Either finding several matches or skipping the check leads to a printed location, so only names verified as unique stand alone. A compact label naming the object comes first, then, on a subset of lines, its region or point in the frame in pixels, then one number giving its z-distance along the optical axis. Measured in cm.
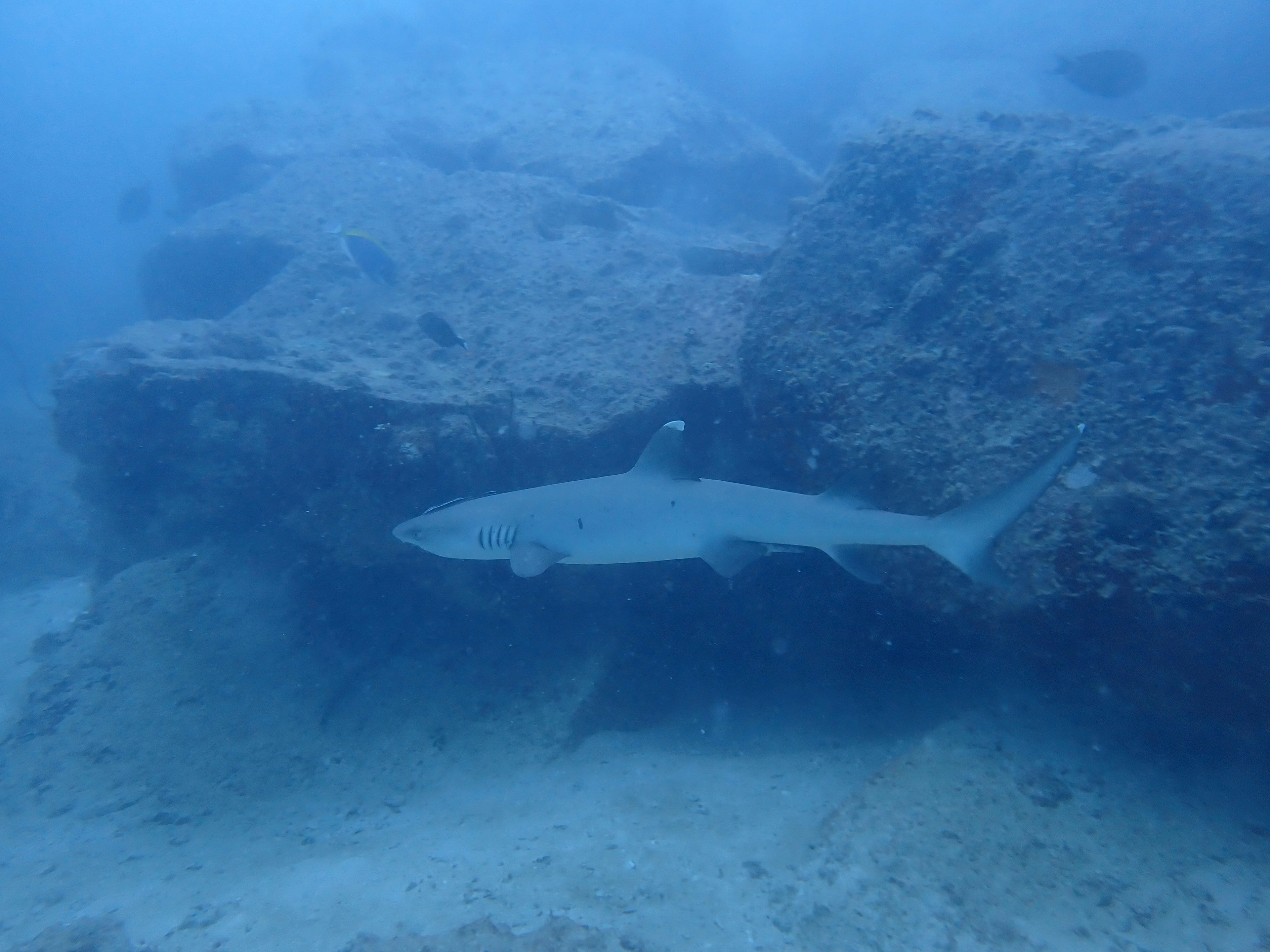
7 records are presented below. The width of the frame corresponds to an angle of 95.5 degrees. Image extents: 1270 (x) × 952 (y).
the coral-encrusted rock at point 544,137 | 1397
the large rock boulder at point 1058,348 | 342
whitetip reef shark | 315
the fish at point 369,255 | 815
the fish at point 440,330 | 695
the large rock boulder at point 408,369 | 585
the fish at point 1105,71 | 1393
